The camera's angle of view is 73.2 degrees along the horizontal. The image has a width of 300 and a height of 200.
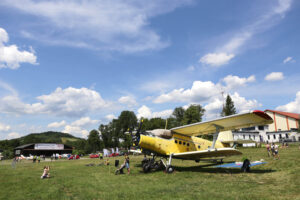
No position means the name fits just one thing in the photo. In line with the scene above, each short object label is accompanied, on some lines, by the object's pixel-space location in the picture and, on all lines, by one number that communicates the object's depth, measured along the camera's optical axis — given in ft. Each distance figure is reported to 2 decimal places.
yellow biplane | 45.03
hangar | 241.72
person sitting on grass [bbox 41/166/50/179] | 49.96
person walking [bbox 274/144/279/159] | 66.99
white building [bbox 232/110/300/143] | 182.80
